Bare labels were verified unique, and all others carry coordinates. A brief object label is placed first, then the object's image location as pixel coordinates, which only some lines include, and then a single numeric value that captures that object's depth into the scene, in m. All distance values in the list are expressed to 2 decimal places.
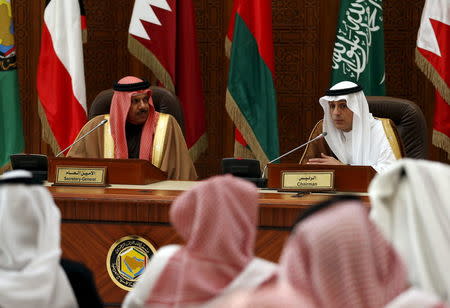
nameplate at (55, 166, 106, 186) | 7.62
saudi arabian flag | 10.40
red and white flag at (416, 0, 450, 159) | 10.11
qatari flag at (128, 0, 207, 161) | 10.70
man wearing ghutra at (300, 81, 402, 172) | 8.93
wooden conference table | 6.32
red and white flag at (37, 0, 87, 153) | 10.75
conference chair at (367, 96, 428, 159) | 9.12
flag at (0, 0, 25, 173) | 10.87
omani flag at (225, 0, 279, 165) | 10.45
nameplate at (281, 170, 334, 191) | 7.18
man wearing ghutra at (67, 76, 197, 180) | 9.49
